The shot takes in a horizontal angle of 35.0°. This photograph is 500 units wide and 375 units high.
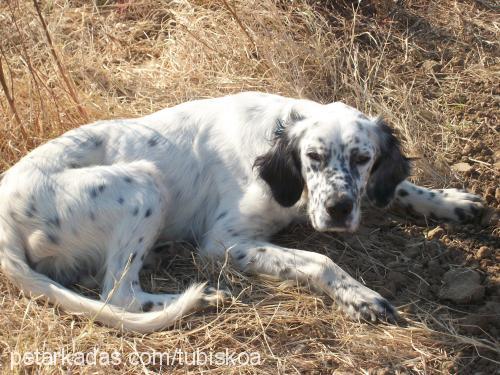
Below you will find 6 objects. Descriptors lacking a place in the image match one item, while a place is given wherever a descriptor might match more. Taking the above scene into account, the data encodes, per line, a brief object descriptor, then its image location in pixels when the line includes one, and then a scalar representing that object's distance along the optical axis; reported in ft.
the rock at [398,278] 12.71
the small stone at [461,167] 15.33
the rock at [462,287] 12.13
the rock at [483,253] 13.12
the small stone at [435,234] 13.73
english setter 12.07
